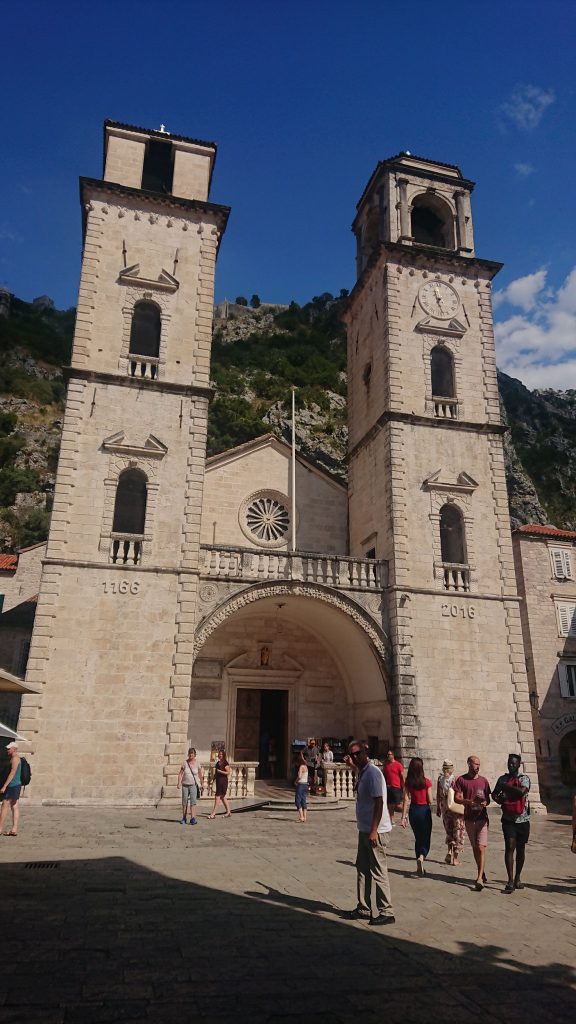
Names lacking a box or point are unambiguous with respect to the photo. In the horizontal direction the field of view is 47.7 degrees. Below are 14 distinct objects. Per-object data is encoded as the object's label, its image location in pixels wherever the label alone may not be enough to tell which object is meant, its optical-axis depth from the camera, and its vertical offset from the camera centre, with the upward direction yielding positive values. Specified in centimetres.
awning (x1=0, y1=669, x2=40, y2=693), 861 +61
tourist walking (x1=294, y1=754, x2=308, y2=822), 1260 -91
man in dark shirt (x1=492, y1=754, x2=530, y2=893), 721 -76
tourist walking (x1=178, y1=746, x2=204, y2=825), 1155 -78
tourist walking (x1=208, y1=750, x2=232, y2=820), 1256 -77
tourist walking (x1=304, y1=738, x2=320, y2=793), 1653 -52
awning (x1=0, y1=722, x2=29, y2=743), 773 +0
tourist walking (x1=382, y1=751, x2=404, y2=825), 930 -48
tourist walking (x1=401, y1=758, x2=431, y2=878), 812 -79
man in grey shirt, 568 -94
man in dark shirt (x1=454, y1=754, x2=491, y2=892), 748 -71
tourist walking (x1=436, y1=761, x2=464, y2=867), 869 -115
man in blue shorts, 966 -82
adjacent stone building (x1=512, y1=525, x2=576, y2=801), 2123 +325
